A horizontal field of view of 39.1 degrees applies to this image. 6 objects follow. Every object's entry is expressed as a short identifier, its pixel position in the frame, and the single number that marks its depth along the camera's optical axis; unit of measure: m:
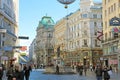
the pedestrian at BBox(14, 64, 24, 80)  6.32
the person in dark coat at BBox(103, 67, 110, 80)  11.56
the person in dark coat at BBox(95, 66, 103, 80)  12.45
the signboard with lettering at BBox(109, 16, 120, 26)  17.33
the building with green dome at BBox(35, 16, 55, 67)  95.28
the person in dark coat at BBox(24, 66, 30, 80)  15.44
